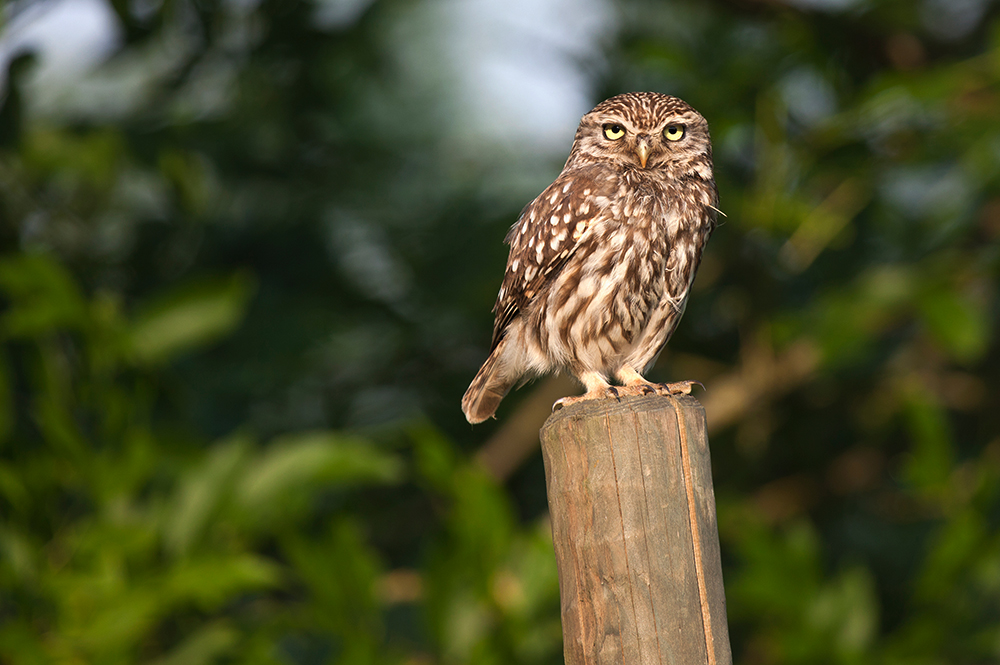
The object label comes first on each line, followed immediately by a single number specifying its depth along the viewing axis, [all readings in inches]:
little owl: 312.0
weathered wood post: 305.2
